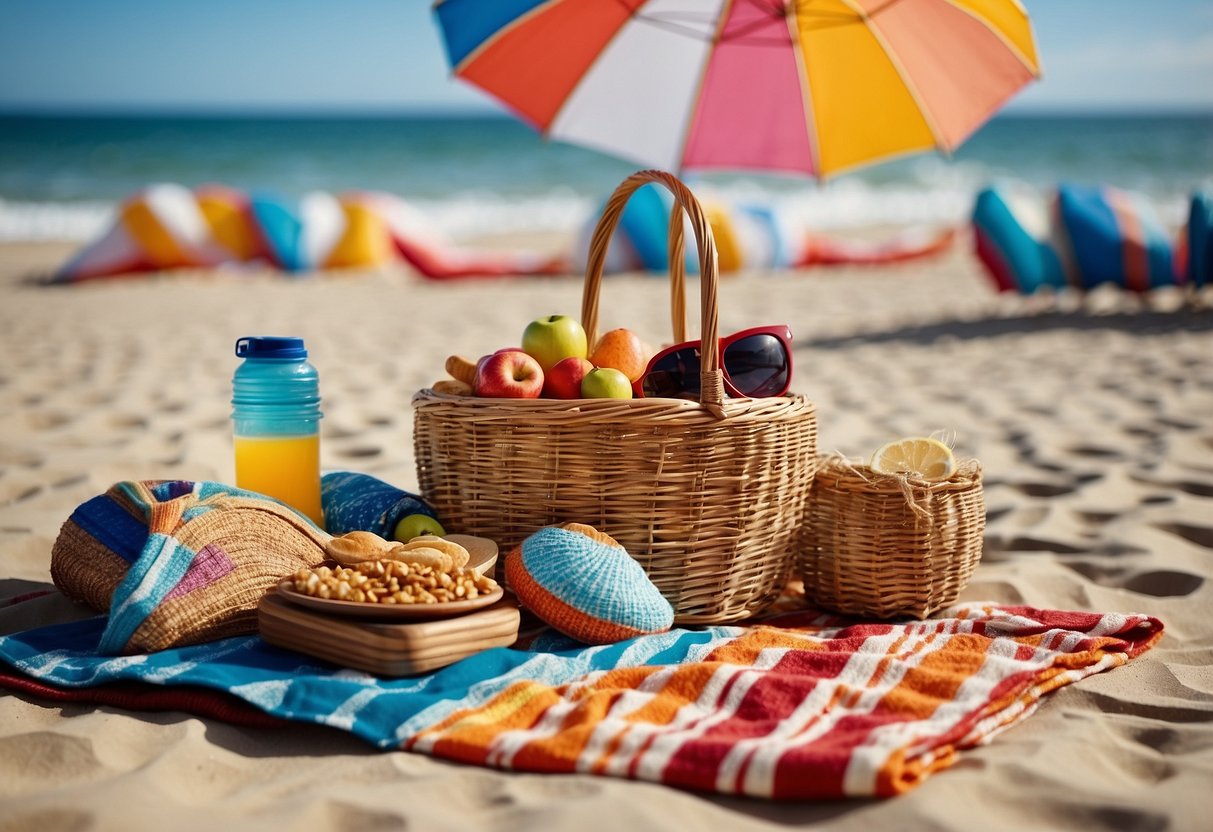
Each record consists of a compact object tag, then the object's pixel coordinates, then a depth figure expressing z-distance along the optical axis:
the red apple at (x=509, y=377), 2.50
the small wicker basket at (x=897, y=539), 2.58
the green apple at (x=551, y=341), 2.69
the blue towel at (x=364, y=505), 2.67
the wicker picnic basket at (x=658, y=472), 2.40
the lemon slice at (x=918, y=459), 2.65
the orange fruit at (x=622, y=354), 2.66
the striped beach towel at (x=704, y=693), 1.77
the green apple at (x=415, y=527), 2.58
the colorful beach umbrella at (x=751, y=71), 3.36
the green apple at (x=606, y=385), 2.46
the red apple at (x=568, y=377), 2.56
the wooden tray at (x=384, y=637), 2.10
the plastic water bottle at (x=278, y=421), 2.66
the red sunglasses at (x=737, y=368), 2.56
